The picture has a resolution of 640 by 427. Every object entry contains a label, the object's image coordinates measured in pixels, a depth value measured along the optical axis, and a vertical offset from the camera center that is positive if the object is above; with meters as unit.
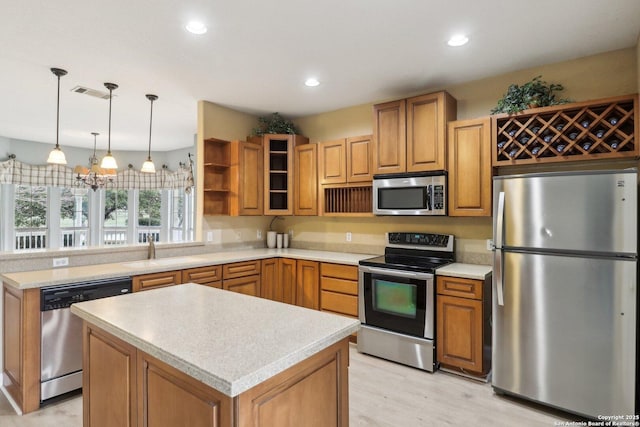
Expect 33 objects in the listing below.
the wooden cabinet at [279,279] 4.14 -0.75
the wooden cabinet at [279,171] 4.51 +0.56
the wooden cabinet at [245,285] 3.77 -0.76
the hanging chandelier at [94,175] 4.38 +0.60
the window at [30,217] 6.40 -0.04
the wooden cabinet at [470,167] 3.14 +0.45
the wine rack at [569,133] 2.61 +0.67
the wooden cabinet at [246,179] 4.24 +0.45
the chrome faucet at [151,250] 3.69 -0.36
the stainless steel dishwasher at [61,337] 2.58 -0.91
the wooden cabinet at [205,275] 3.40 -0.59
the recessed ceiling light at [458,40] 2.63 +1.33
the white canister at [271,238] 4.84 -0.31
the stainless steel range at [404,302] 3.14 -0.80
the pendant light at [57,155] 3.26 +0.57
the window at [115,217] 7.61 -0.04
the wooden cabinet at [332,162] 4.11 +0.64
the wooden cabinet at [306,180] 4.38 +0.45
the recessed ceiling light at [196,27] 2.43 +1.32
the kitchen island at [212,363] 1.14 -0.54
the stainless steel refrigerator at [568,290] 2.22 -0.49
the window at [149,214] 7.93 +0.03
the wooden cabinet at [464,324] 2.93 -0.92
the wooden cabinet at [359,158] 3.92 +0.65
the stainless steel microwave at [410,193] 3.36 +0.22
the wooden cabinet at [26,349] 2.51 -0.96
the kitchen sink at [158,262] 3.27 -0.45
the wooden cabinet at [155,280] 3.03 -0.57
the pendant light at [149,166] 4.08 +0.57
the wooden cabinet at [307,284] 3.95 -0.77
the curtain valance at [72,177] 6.11 +0.74
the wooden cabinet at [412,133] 3.36 +0.83
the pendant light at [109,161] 3.66 +0.59
